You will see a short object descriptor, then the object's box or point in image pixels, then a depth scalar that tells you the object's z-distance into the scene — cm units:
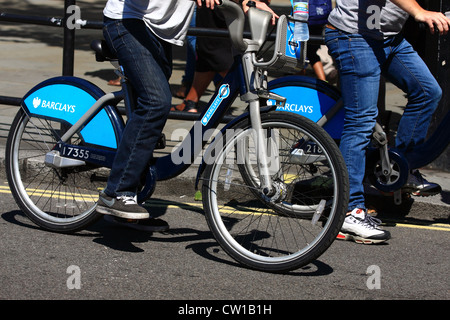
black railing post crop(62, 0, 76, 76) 659
